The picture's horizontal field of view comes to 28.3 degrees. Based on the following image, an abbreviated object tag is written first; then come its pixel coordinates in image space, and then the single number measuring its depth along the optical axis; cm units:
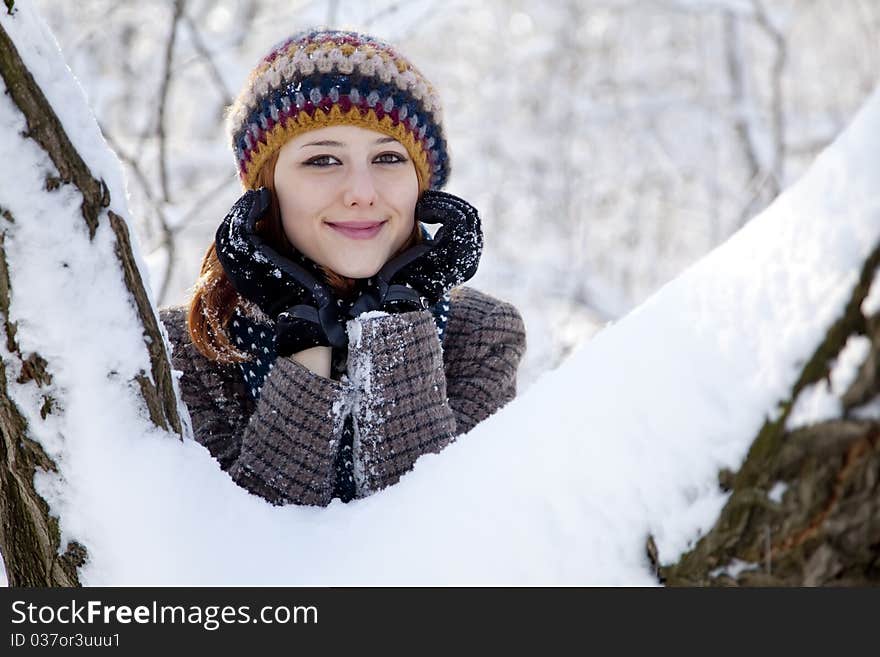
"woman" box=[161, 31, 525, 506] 145
